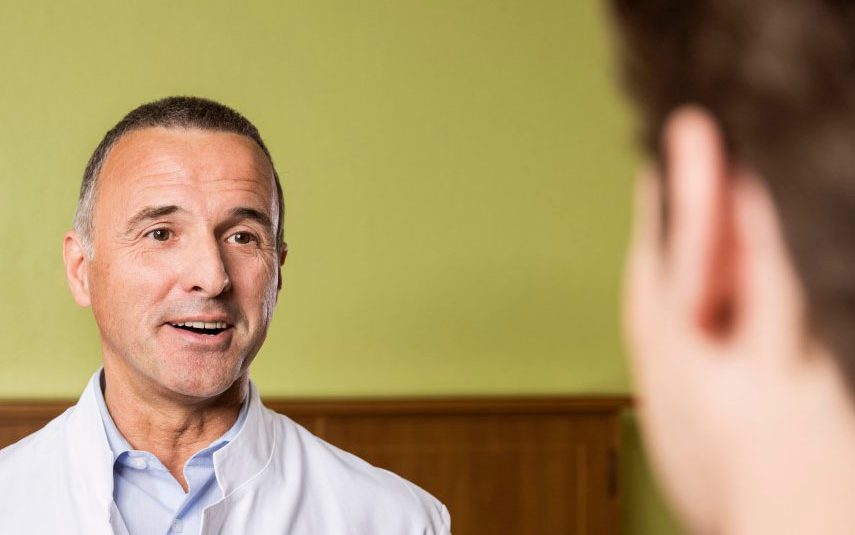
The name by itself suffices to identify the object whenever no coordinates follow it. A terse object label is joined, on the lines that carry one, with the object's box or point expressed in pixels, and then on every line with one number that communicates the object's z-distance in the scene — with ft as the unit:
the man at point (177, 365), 5.23
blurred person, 1.69
